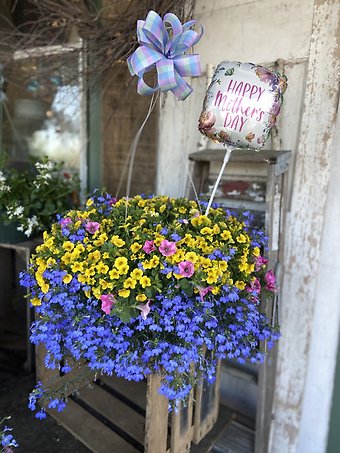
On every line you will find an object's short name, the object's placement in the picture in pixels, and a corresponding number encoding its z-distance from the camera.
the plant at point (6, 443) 1.13
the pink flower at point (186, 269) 1.25
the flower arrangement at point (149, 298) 1.23
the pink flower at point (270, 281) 1.56
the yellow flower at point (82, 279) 1.28
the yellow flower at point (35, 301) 1.38
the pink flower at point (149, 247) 1.30
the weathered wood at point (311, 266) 1.78
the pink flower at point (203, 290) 1.25
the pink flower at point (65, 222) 1.51
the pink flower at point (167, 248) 1.29
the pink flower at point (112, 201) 1.75
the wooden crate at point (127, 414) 1.41
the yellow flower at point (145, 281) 1.23
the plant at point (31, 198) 2.04
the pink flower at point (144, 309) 1.21
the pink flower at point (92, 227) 1.45
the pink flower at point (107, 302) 1.23
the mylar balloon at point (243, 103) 1.37
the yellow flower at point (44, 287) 1.33
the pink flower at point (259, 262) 1.49
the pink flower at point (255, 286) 1.43
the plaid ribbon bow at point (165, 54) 1.30
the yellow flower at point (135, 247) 1.31
